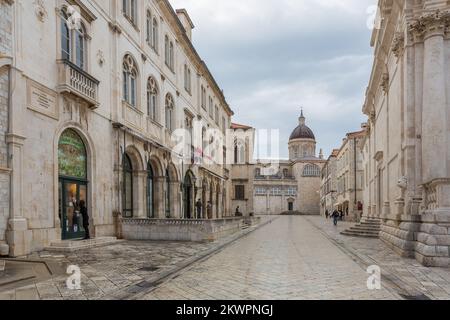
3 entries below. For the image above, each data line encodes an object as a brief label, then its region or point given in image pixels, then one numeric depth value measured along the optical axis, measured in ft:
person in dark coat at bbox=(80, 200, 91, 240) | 48.49
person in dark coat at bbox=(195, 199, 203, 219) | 99.14
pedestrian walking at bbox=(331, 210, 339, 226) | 111.65
